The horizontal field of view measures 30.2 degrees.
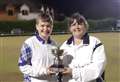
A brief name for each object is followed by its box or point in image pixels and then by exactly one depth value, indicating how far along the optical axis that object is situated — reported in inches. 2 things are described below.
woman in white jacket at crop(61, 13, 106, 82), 59.4
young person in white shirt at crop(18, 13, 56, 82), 60.1
